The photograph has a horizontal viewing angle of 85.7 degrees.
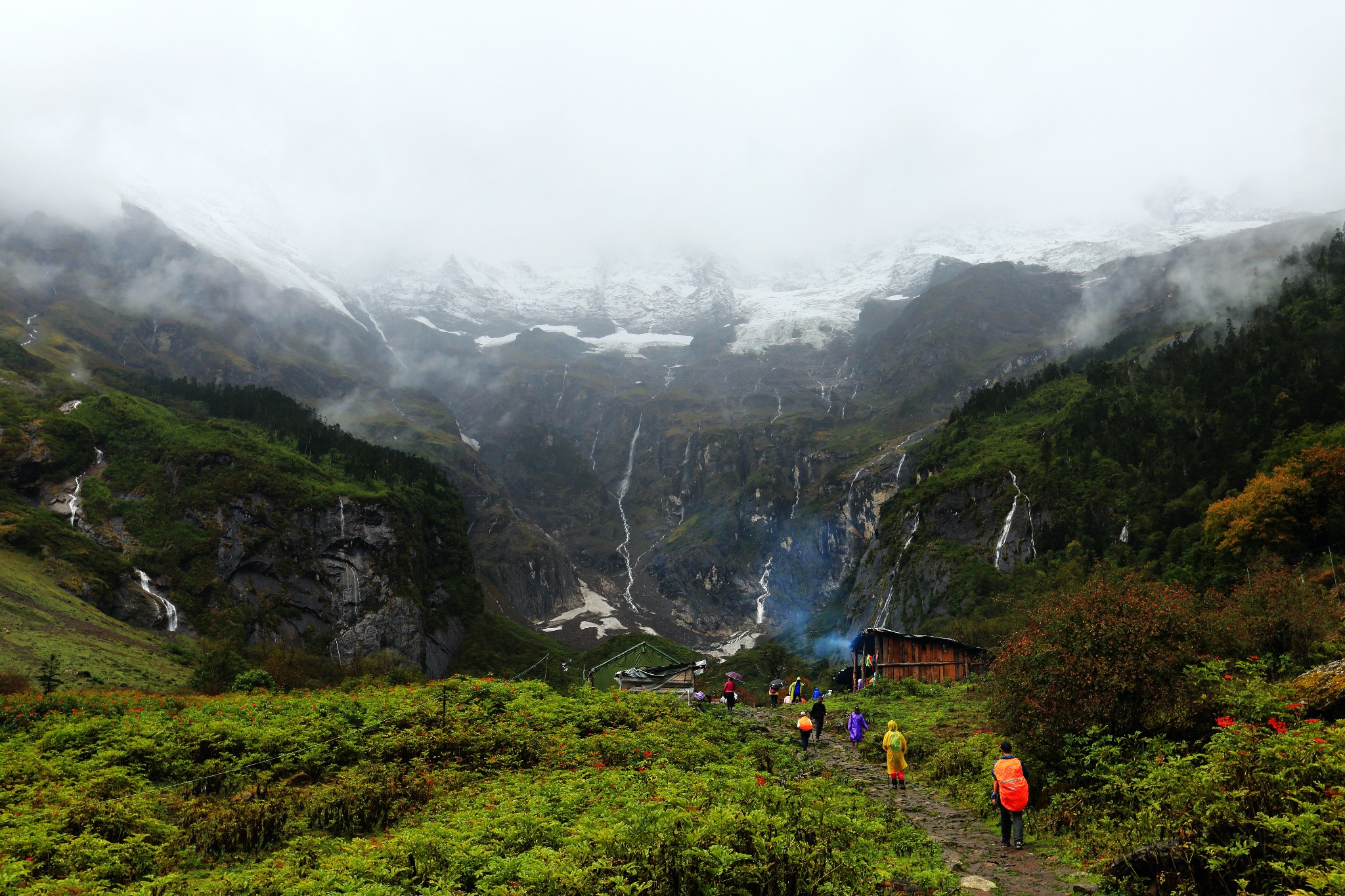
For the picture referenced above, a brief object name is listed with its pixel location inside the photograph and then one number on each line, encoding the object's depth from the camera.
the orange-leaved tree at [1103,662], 14.31
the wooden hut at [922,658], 52.09
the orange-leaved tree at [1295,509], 45.88
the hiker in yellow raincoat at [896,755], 18.64
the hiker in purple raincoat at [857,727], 25.77
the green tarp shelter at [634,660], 58.78
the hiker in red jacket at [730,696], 33.59
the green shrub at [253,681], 34.12
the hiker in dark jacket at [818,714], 26.02
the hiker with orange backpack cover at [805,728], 23.55
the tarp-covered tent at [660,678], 47.53
